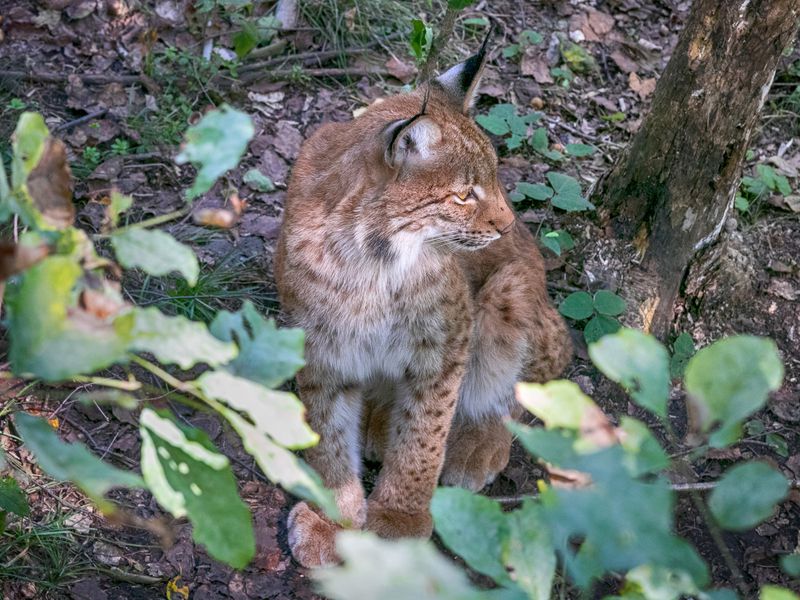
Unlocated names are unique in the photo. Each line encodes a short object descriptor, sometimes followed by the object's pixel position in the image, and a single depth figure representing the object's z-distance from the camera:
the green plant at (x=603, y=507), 0.99
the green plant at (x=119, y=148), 5.18
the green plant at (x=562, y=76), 6.43
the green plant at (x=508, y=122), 5.65
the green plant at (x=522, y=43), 6.47
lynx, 3.43
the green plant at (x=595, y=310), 4.59
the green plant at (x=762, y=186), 5.63
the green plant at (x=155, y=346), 1.18
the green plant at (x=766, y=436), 4.51
